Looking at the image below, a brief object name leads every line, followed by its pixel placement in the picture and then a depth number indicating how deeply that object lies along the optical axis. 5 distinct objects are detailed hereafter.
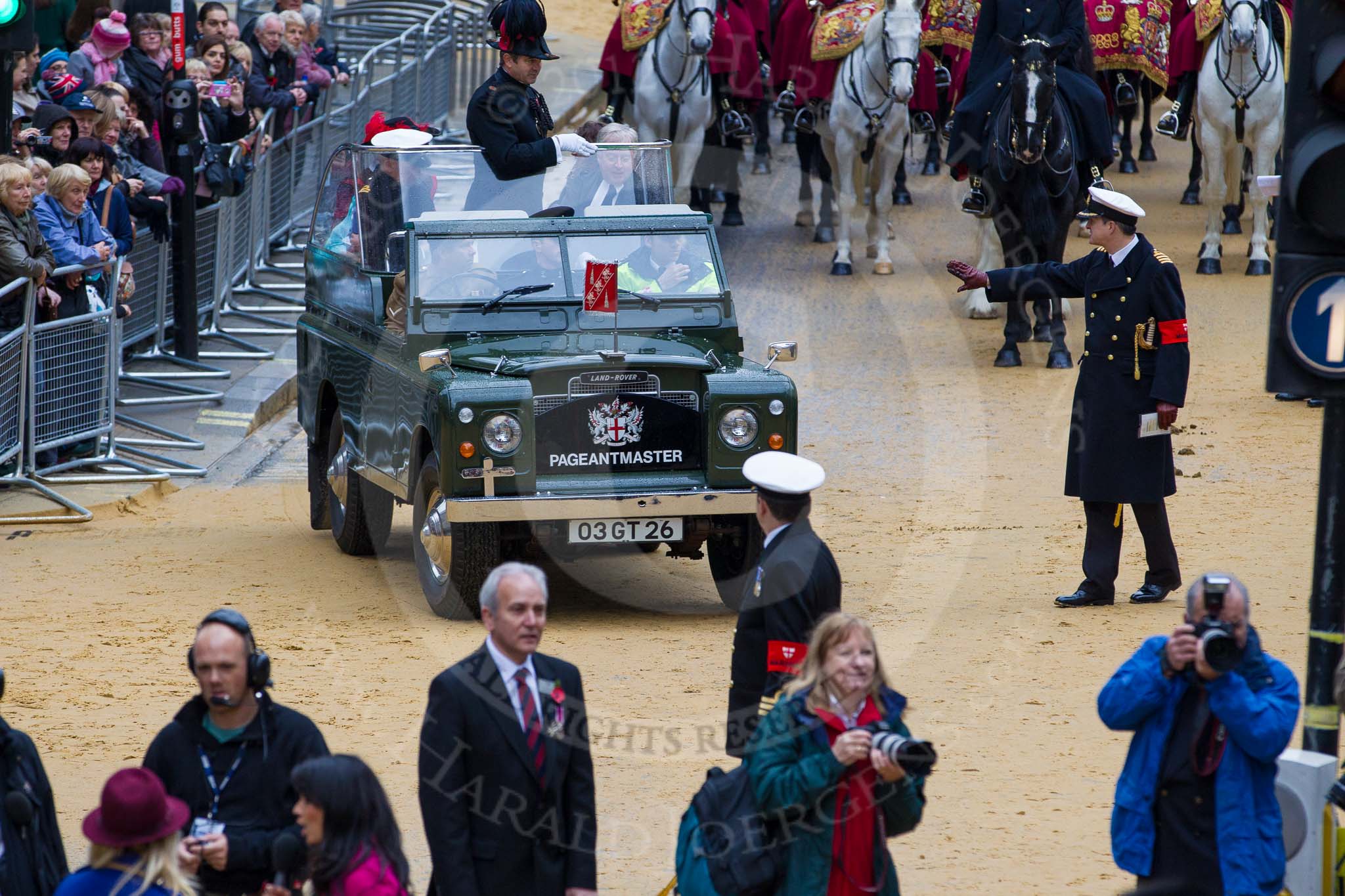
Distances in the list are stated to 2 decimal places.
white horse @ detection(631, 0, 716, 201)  41.62
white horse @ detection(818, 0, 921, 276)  39.62
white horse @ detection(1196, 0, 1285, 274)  38.37
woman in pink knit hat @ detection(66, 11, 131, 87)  31.86
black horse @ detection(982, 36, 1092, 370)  33.94
